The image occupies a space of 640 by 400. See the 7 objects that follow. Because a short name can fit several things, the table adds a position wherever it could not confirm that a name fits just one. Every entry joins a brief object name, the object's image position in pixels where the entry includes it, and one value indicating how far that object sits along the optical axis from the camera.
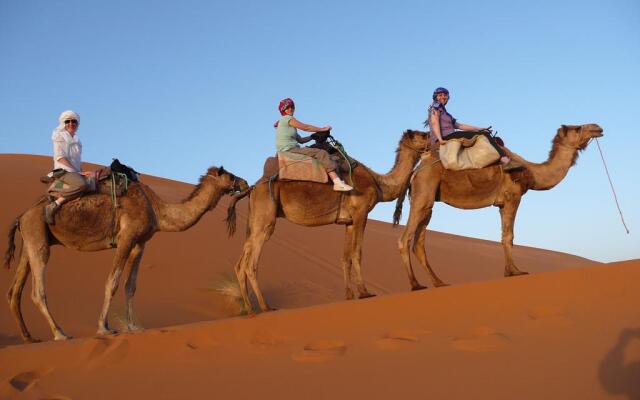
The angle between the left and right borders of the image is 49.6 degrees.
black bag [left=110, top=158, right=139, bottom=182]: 10.16
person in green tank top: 10.44
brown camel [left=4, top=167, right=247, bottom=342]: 9.52
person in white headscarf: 9.56
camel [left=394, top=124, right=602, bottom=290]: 10.75
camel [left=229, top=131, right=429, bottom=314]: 10.08
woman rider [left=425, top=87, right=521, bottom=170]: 10.79
